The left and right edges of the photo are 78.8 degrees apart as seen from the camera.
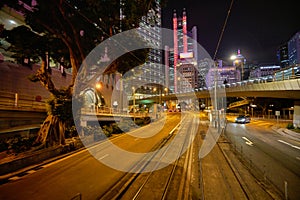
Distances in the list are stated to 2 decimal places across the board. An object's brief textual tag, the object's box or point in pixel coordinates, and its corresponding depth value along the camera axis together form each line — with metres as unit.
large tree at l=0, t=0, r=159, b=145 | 12.48
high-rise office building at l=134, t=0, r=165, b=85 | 121.21
